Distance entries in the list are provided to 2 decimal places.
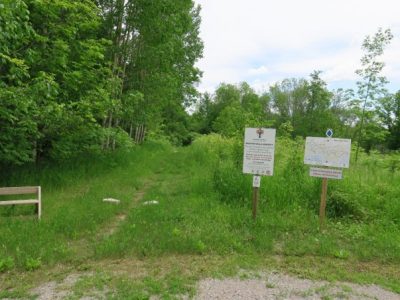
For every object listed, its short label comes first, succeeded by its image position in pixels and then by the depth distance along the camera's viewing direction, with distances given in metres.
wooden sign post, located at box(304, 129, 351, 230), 5.38
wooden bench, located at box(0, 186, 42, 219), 5.81
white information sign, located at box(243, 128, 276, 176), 5.52
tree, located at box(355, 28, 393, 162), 9.38
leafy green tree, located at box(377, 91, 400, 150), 41.44
